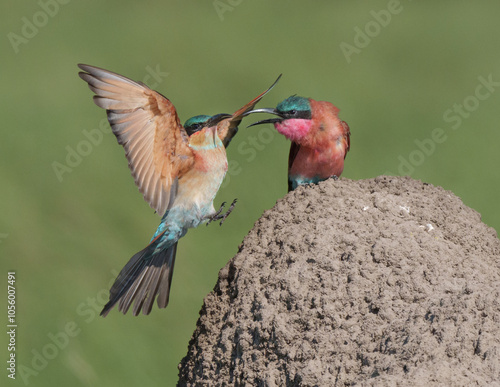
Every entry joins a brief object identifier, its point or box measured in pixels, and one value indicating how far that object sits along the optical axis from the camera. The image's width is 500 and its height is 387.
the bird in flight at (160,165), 8.34
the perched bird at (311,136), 9.31
